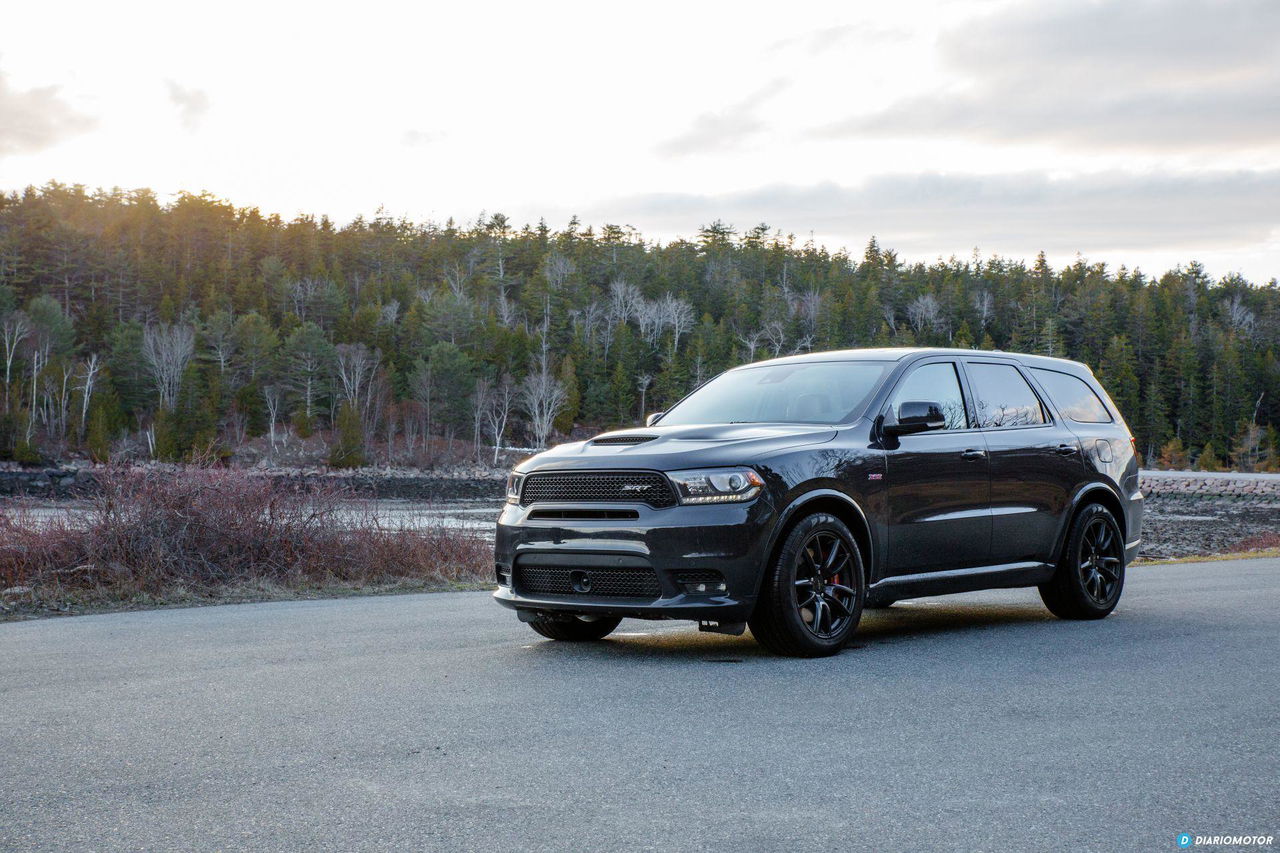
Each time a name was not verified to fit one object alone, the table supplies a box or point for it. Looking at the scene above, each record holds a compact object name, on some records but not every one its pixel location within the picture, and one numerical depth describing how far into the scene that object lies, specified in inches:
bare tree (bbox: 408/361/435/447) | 4598.9
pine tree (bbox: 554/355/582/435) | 4704.7
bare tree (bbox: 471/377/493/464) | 4549.7
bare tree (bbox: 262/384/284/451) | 4456.9
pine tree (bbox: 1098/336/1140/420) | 5487.2
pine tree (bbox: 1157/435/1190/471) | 4142.0
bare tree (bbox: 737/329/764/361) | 5557.6
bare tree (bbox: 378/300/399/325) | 5295.3
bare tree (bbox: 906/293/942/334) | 6569.9
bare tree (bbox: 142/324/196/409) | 4426.7
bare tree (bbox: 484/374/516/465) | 4603.8
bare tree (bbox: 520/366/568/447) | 4448.8
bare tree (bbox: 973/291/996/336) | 6840.6
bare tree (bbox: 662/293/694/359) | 5718.5
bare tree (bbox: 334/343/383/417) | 4677.7
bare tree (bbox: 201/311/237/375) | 4702.3
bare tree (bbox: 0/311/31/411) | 4200.3
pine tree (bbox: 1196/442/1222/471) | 4053.6
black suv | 280.1
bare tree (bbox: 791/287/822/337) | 5900.6
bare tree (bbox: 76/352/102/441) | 4160.9
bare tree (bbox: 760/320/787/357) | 5699.8
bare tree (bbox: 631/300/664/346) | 5722.4
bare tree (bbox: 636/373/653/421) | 5191.9
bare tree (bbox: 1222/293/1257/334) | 6998.0
